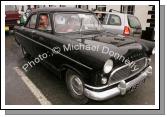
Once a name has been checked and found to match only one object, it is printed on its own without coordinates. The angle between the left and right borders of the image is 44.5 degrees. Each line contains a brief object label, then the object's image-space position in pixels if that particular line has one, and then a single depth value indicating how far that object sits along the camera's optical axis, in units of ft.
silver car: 24.24
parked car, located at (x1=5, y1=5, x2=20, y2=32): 39.09
